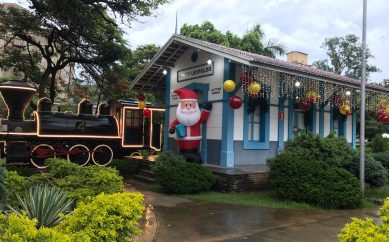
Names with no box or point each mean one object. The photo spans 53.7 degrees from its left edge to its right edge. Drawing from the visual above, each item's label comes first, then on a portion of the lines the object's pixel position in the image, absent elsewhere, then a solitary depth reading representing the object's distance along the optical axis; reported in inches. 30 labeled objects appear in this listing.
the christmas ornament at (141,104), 624.8
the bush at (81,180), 267.5
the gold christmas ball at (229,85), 446.0
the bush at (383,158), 542.6
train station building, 472.4
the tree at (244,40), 1117.1
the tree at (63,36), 683.4
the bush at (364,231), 130.8
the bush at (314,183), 361.1
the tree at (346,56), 1358.3
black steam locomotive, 554.9
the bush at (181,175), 410.9
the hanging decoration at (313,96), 515.5
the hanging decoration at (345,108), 565.3
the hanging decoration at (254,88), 441.4
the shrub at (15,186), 247.9
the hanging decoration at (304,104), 530.1
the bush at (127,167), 547.3
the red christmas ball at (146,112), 668.9
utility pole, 393.1
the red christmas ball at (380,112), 576.3
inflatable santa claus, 485.4
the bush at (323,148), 403.5
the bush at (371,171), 431.2
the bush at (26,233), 115.5
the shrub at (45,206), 194.2
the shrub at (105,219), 152.9
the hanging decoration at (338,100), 568.4
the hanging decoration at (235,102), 457.7
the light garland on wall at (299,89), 476.4
